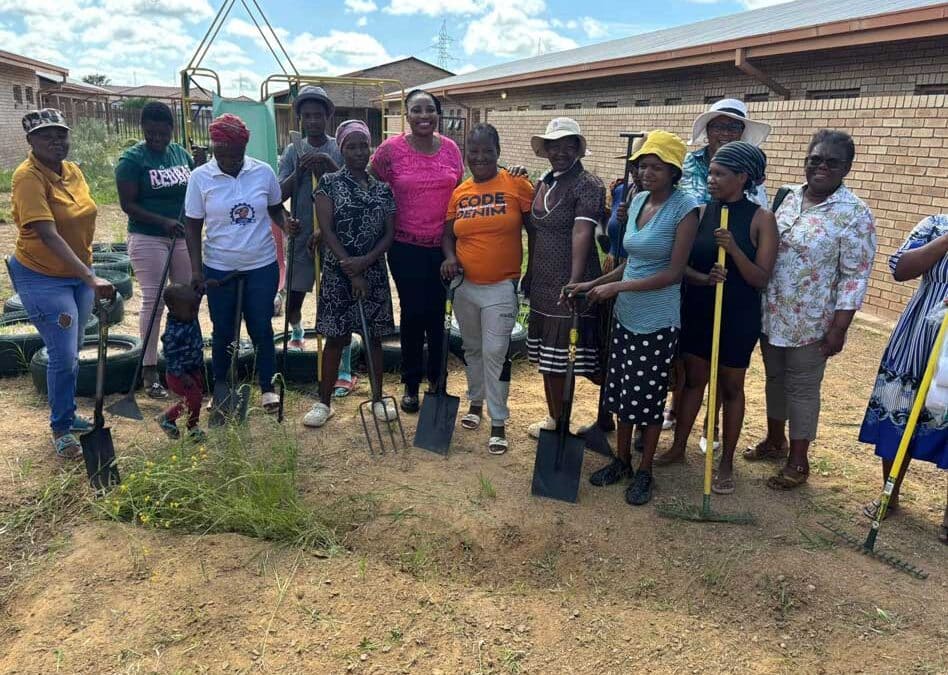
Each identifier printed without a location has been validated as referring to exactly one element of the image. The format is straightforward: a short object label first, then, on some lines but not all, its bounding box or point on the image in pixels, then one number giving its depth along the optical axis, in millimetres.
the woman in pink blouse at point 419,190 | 3971
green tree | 76388
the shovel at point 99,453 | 3422
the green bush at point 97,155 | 15684
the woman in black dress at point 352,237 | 3947
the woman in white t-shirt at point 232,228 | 3732
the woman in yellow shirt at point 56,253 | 3516
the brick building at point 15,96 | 19031
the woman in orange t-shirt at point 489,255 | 3705
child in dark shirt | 3697
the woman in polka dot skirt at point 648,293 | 3098
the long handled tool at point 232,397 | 3903
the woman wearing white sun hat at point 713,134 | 3574
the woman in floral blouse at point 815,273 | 3123
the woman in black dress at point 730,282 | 3062
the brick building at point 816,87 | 6621
